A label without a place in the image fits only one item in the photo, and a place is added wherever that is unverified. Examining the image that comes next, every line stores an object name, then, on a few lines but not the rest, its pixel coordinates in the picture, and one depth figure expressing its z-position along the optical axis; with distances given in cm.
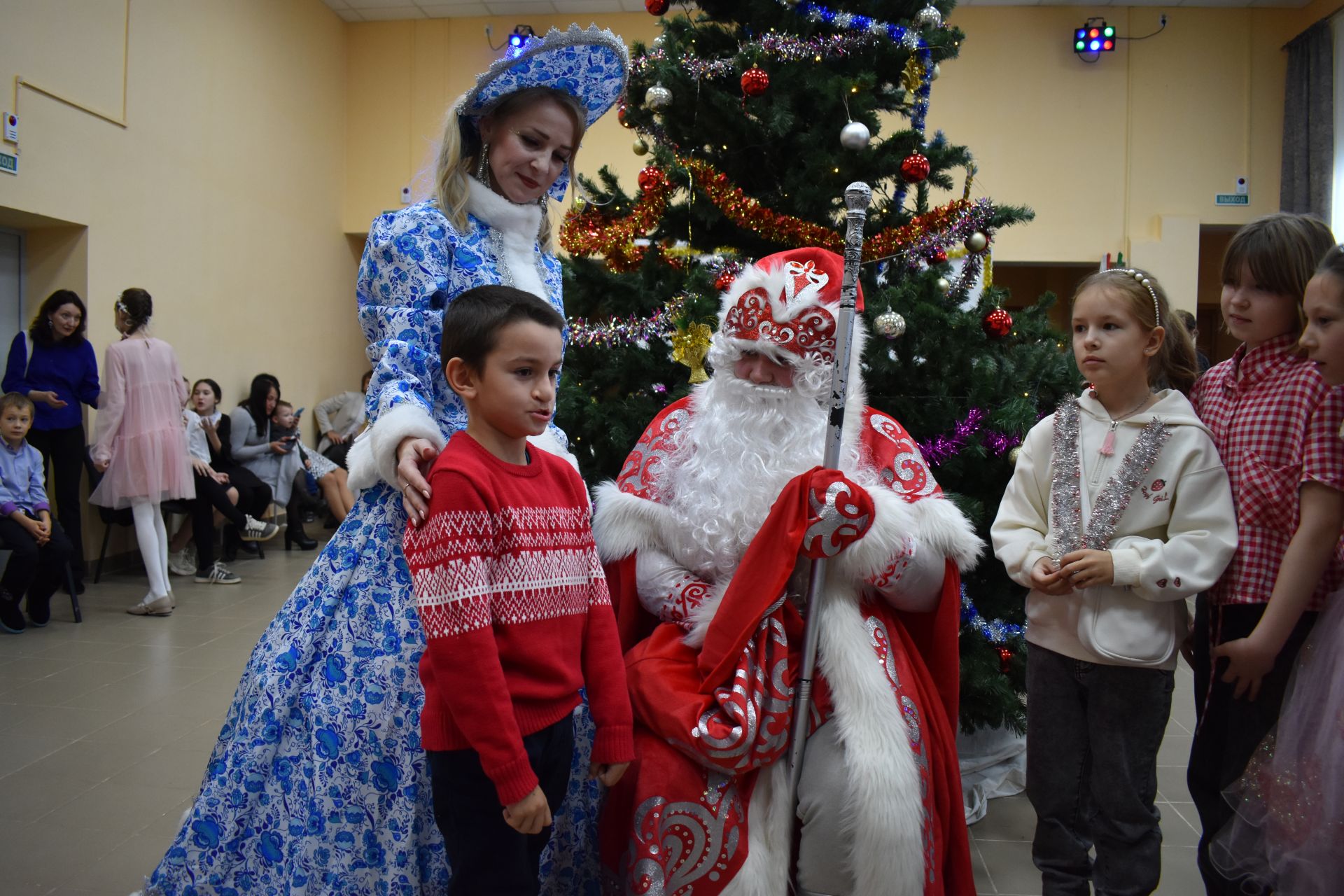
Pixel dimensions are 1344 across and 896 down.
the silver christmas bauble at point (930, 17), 290
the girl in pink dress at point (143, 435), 534
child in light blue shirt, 463
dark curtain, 811
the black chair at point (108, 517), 588
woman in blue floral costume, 170
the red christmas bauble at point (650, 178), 302
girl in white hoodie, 178
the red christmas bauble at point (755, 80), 285
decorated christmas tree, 281
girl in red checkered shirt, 169
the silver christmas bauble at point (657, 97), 301
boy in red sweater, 140
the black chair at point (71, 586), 495
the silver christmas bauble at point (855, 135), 275
